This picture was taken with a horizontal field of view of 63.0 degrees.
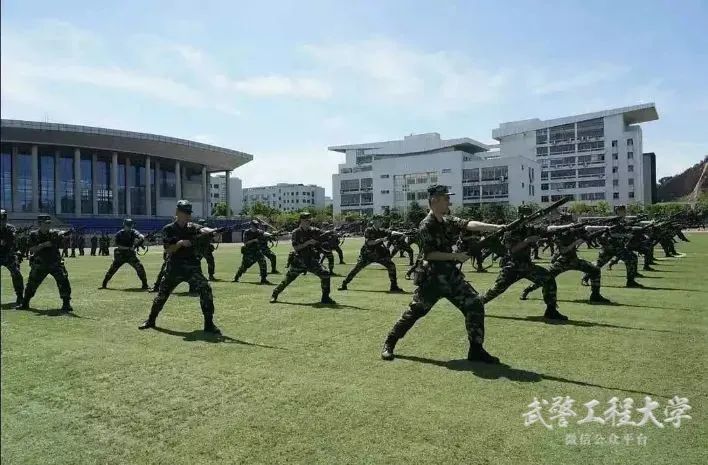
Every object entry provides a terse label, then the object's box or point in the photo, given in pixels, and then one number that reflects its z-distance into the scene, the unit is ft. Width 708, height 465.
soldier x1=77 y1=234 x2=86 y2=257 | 127.54
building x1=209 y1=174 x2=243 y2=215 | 447.63
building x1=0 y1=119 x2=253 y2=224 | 210.38
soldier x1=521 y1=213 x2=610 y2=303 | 38.42
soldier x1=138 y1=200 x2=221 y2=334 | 30.91
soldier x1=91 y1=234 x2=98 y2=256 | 127.44
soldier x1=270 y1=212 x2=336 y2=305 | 41.70
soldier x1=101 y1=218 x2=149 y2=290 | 50.26
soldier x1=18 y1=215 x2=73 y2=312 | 37.42
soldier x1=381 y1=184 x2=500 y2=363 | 23.88
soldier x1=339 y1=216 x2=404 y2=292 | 50.75
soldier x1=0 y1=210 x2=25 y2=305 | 34.94
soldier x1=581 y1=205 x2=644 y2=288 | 51.47
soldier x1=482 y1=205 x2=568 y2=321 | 34.71
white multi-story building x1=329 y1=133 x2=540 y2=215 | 346.13
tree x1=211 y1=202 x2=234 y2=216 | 370.37
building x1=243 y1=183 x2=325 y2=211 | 555.28
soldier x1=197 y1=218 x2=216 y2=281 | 59.21
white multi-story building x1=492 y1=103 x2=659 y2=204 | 344.69
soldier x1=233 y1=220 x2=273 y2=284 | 58.13
